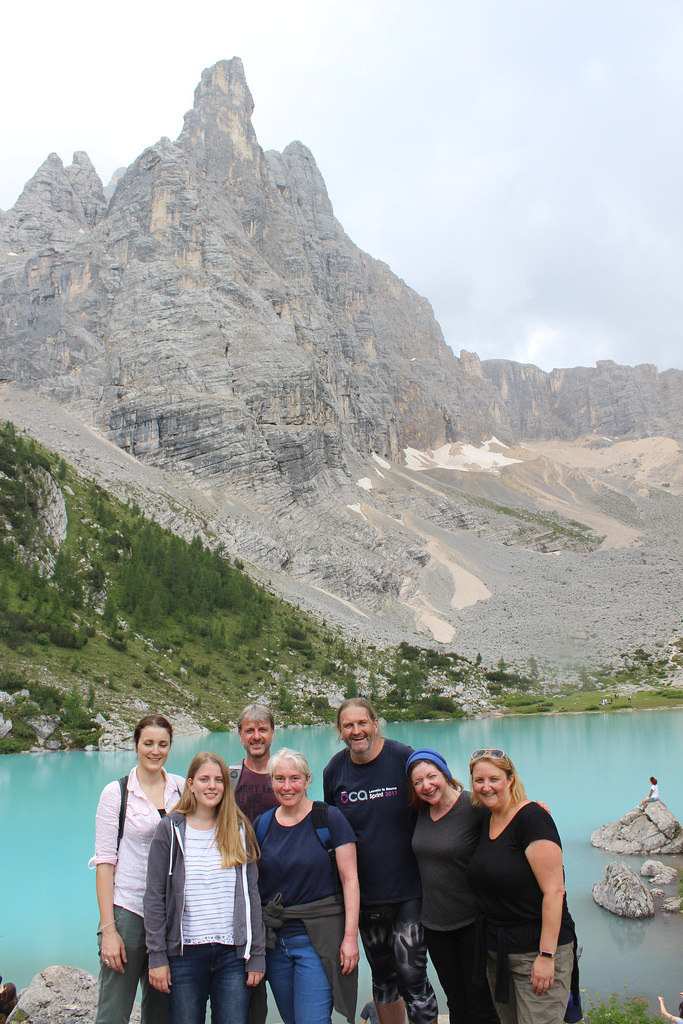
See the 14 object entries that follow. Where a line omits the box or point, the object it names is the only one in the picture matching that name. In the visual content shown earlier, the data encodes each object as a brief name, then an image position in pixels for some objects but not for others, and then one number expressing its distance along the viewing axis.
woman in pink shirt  4.98
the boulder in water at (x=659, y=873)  13.47
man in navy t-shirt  5.25
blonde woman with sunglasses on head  4.37
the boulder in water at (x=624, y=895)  11.84
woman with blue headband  4.95
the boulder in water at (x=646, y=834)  15.87
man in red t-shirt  5.75
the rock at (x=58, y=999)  7.09
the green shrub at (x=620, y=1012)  7.32
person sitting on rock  16.86
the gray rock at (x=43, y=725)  33.72
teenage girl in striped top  4.74
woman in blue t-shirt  4.87
